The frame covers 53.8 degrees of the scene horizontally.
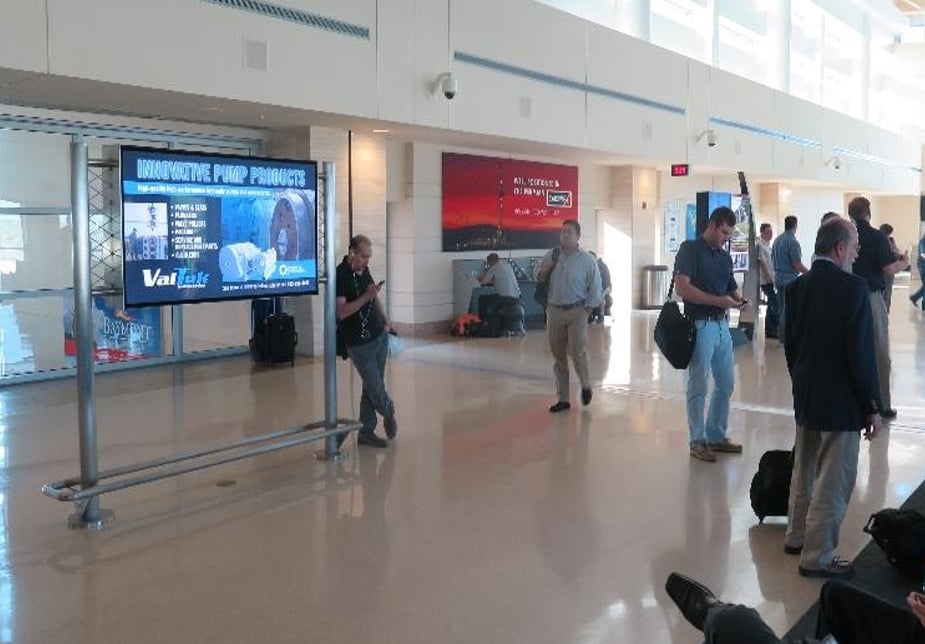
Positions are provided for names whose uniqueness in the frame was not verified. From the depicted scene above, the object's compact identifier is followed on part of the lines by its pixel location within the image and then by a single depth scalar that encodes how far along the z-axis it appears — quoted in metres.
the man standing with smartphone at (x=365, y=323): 6.56
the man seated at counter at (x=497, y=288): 14.10
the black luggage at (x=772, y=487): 4.93
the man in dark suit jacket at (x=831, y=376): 4.13
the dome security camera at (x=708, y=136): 18.16
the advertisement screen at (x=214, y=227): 5.20
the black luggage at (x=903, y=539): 4.23
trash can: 19.25
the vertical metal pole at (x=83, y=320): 4.79
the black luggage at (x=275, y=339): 11.08
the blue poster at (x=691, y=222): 21.61
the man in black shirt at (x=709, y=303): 6.15
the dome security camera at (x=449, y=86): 11.41
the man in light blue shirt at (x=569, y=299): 7.84
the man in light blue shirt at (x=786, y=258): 12.46
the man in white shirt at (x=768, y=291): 13.22
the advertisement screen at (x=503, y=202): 14.79
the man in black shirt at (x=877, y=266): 7.18
